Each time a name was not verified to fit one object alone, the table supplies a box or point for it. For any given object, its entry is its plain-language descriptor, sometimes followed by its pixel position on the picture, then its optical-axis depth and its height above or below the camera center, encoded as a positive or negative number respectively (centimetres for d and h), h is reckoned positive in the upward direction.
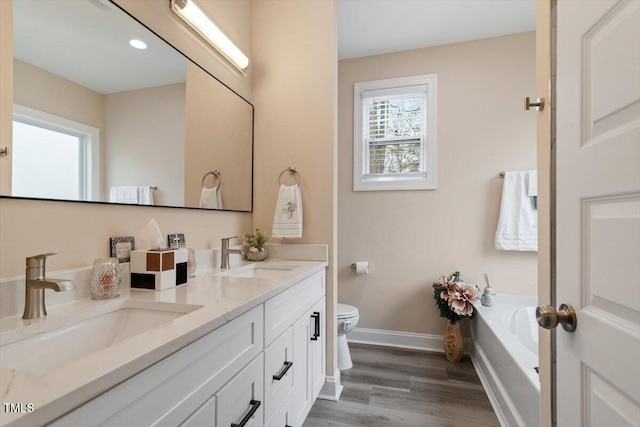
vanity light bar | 142 +96
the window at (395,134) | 268 +75
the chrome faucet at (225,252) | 164 -21
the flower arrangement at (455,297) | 234 -65
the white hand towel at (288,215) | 189 -1
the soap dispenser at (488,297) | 234 -64
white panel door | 56 +1
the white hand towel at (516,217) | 238 -1
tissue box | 110 -21
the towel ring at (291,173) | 200 +27
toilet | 220 -84
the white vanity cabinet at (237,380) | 56 -44
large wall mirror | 89 +38
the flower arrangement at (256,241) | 190 -17
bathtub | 142 -84
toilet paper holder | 271 -48
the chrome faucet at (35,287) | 78 -19
